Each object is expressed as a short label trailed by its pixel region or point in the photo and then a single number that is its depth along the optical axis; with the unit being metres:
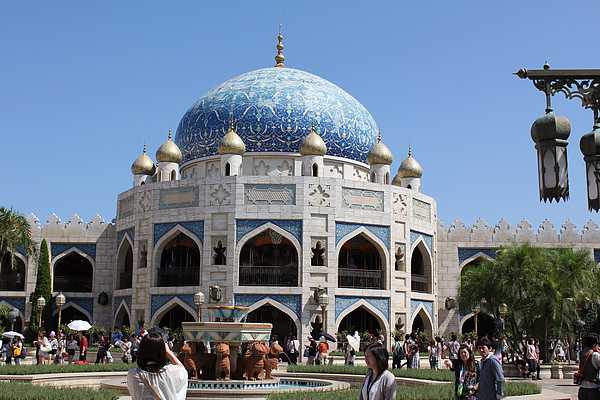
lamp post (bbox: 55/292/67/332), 25.14
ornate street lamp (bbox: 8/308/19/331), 25.03
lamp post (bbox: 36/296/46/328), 25.34
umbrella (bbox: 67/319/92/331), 22.69
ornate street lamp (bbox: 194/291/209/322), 24.67
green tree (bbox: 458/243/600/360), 23.47
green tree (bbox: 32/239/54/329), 29.16
